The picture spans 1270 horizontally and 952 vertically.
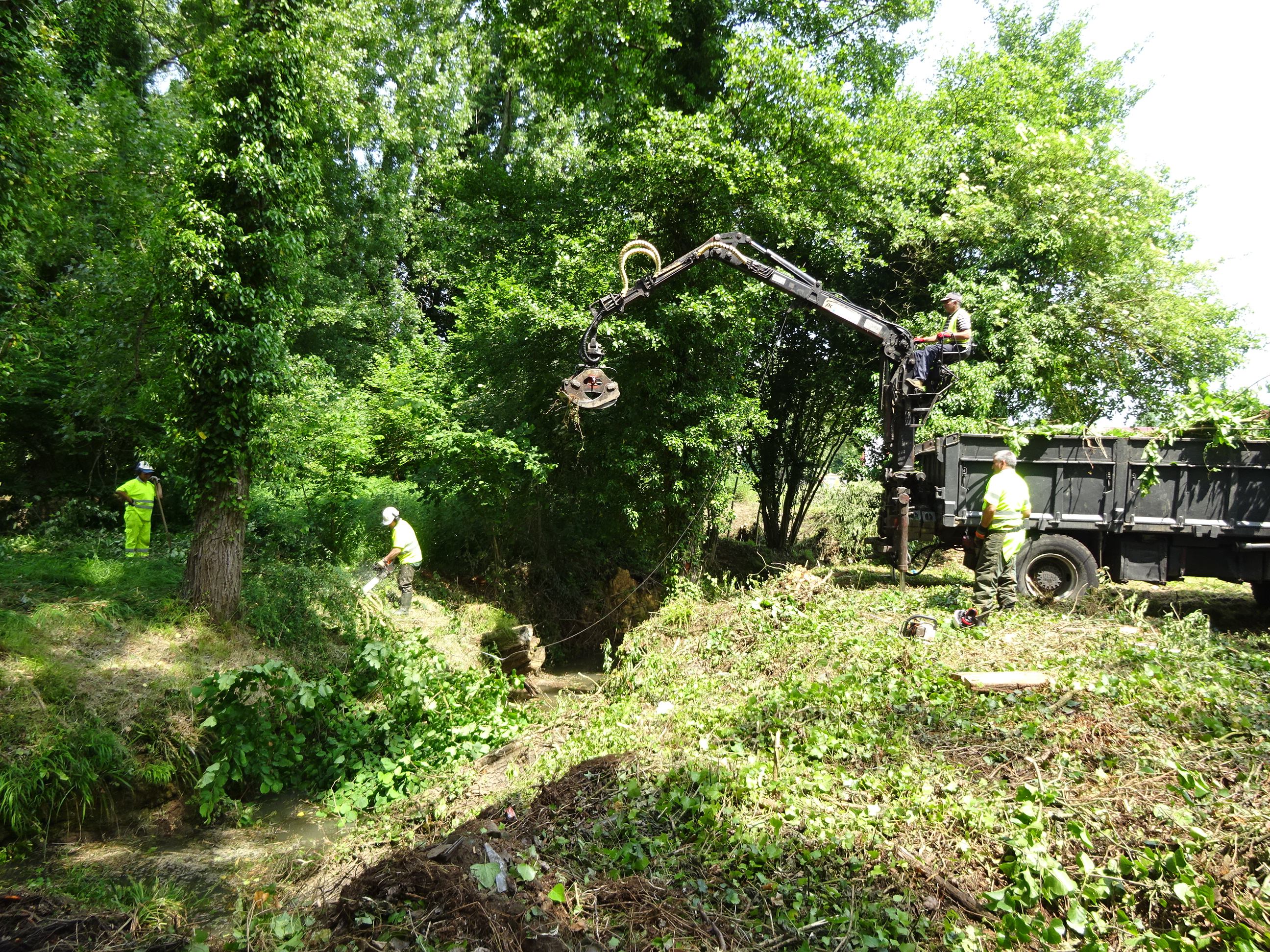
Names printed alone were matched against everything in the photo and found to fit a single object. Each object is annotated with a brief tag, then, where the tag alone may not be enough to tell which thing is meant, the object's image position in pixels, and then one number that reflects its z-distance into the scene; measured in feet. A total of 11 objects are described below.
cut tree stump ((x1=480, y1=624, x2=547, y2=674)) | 35.65
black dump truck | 29.09
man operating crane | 29.63
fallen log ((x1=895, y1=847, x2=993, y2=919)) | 12.30
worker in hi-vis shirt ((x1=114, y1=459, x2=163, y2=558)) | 31.94
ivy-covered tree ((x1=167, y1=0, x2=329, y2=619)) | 26.37
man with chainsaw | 32.91
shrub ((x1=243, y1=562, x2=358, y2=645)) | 28.30
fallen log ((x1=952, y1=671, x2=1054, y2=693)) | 18.45
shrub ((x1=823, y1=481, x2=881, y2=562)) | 53.47
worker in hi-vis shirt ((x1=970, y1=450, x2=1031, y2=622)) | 26.22
